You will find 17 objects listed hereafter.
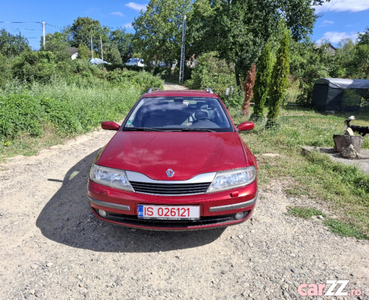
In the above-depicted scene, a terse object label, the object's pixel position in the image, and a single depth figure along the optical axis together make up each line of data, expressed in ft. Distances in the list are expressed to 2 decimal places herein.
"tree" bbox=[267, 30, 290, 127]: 27.89
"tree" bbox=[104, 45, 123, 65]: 220.02
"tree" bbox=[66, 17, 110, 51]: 251.60
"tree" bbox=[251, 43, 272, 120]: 32.48
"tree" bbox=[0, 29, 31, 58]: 128.12
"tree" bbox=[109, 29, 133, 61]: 261.65
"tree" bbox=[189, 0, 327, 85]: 54.08
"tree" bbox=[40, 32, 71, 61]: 96.85
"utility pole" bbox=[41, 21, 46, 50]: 111.59
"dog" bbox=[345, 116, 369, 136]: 23.28
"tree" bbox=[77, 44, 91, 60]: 186.61
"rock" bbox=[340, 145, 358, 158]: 19.03
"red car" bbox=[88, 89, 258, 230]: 8.04
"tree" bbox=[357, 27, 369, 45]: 115.44
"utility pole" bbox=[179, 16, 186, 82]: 103.03
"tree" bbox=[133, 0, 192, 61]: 127.03
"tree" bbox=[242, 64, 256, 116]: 40.45
